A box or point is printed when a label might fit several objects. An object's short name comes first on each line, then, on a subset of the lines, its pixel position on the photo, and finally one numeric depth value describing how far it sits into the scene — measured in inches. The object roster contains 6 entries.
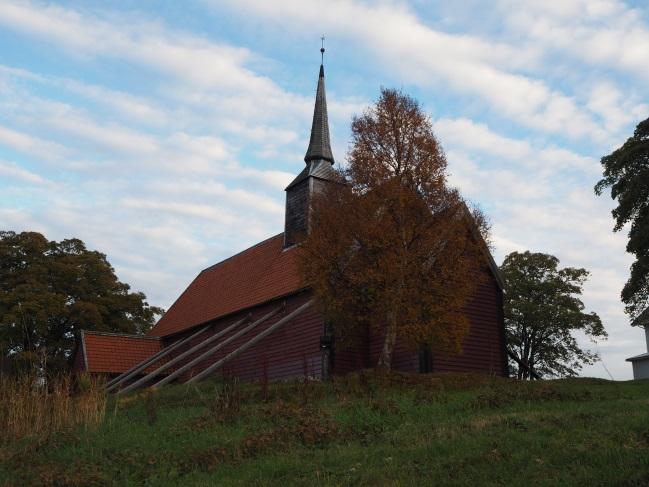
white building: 1859.6
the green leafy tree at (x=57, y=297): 1587.1
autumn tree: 805.9
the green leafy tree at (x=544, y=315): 1743.4
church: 995.9
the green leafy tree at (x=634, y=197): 1278.3
